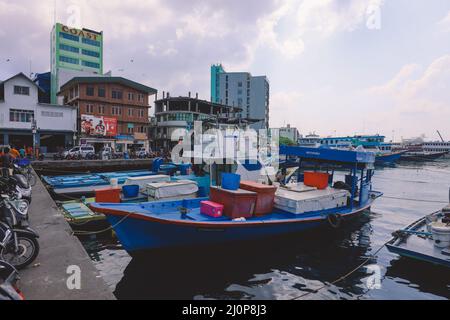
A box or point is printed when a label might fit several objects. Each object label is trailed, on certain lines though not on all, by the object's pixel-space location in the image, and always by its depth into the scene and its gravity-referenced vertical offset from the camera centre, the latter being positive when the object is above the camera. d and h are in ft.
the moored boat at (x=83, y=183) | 69.05 -9.35
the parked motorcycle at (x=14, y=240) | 22.15 -7.98
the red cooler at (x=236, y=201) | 34.24 -6.74
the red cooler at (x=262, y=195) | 37.40 -6.41
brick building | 146.61 +23.27
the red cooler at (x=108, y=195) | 40.81 -7.17
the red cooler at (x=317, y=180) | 45.65 -4.97
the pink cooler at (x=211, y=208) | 34.14 -7.69
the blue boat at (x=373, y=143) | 268.58 +9.18
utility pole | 97.14 +6.96
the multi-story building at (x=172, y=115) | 202.80 +26.77
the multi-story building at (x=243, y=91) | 341.00 +76.39
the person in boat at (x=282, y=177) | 56.18 -5.66
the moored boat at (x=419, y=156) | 259.68 -3.71
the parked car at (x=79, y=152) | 116.56 -1.83
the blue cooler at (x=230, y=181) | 35.88 -4.18
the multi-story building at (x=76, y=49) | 250.37 +97.63
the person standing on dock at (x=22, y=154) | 103.98 -2.64
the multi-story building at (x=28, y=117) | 123.94 +15.15
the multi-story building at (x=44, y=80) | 222.48 +56.91
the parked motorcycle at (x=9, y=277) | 14.25 -8.33
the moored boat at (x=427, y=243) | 31.60 -12.12
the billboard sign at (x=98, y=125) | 143.13 +12.64
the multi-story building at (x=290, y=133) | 421.18 +28.03
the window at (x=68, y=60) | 252.62 +85.00
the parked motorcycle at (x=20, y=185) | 35.76 -5.51
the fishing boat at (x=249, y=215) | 30.76 -8.67
